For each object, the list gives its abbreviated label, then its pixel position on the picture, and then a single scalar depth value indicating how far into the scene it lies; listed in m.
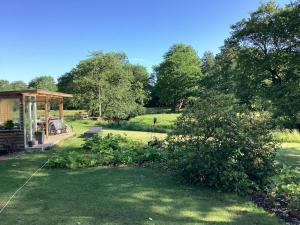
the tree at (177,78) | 35.84
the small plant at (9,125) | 9.08
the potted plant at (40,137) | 9.23
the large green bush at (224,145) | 4.69
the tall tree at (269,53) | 17.32
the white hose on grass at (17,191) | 3.92
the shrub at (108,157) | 6.40
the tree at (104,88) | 22.37
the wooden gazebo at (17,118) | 8.93
